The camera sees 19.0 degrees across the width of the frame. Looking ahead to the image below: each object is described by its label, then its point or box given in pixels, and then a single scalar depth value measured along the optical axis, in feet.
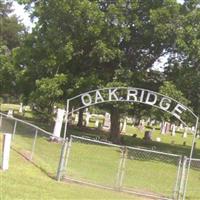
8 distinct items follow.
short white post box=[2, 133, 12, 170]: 51.19
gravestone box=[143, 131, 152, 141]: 145.39
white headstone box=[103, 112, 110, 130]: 174.62
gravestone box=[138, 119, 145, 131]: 208.90
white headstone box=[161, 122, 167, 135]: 204.59
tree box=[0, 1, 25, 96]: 250.37
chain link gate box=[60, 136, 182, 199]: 52.90
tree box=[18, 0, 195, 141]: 104.73
